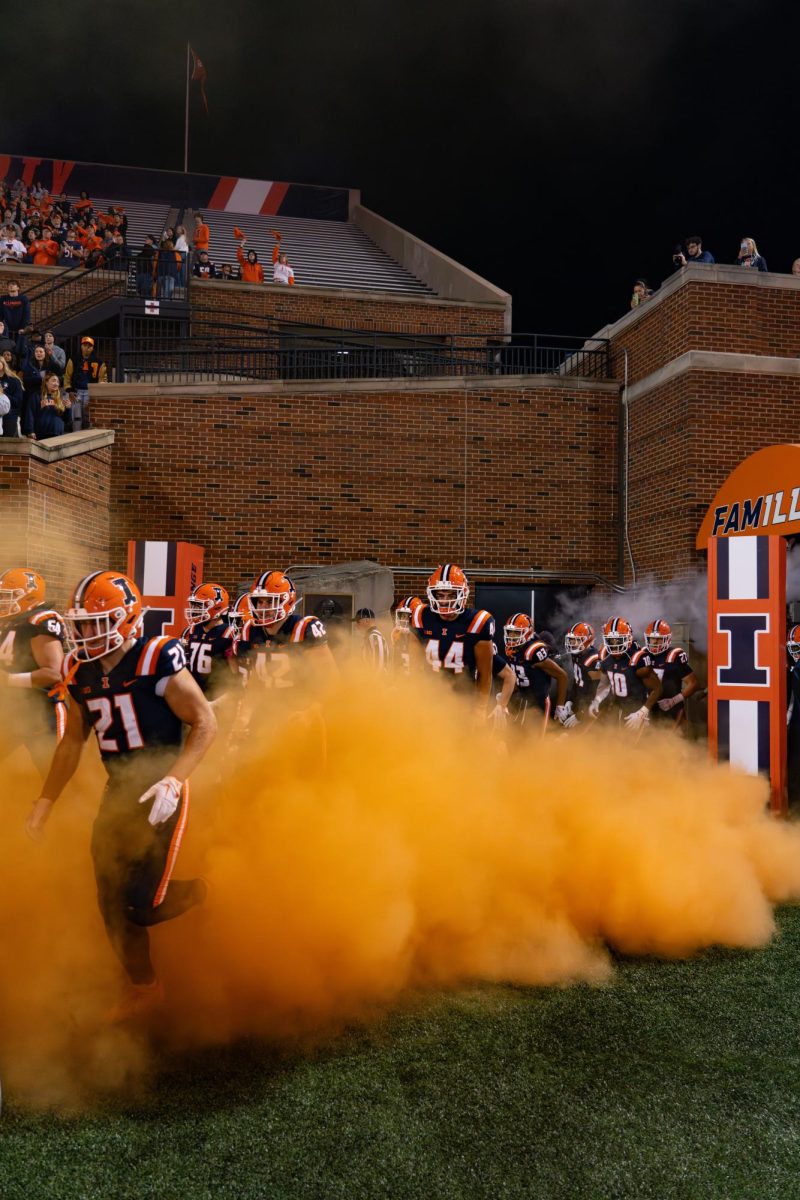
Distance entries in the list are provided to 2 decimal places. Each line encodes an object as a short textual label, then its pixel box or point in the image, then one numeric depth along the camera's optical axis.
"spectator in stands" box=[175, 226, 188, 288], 19.08
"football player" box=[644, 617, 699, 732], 11.10
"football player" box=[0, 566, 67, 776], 5.89
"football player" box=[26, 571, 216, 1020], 4.07
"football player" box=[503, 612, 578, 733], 10.11
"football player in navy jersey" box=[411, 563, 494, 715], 7.59
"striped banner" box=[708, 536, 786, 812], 7.98
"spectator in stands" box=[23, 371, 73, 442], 12.80
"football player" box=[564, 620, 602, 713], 12.29
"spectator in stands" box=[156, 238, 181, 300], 18.83
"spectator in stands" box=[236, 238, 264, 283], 20.83
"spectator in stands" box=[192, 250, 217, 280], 20.19
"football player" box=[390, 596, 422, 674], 7.60
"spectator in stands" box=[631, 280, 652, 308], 16.47
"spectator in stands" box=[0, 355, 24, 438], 11.71
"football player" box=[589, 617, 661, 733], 11.36
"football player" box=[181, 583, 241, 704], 7.77
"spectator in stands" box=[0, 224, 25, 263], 19.83
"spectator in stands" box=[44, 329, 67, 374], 14.30
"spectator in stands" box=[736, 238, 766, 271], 14.23
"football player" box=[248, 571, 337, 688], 6.20
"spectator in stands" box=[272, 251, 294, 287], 21.45
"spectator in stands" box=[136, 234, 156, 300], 18.70
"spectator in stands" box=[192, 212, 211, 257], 21.59
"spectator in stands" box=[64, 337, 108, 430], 14.93
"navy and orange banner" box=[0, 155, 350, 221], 29.78
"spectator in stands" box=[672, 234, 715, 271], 14.20
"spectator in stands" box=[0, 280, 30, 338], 14.70
